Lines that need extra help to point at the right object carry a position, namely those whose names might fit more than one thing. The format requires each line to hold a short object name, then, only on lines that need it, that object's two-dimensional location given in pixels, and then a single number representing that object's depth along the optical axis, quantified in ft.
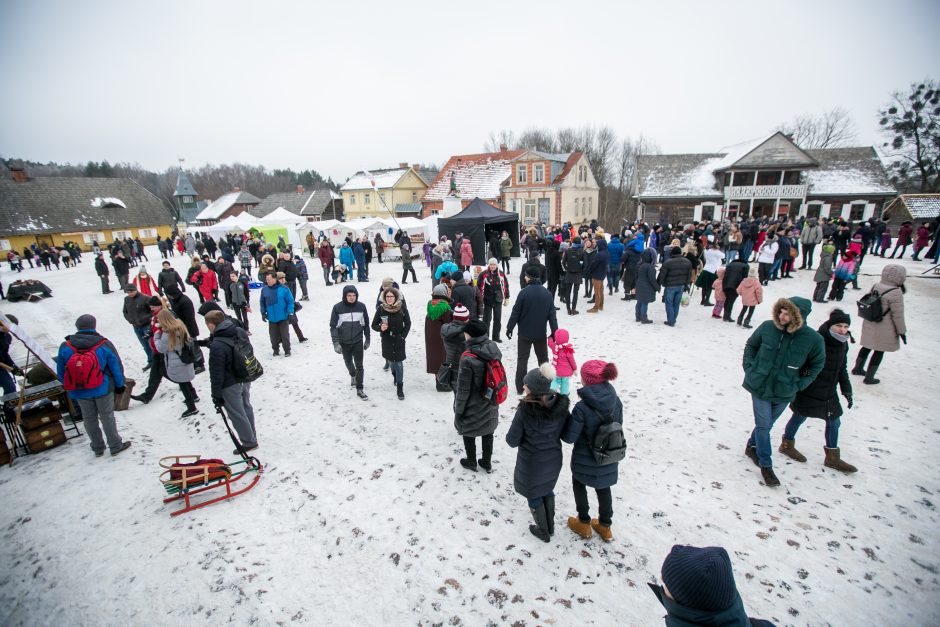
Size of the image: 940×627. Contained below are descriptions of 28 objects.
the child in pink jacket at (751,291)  27.22
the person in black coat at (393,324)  18.95
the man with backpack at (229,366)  14.78
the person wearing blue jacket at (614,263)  35.96
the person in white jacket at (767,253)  34.59
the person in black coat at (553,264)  34.40
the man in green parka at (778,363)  12.38
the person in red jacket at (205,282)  31.55
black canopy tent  54.85
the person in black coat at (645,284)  29.35
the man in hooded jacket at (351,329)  19.71
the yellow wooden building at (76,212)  106.52
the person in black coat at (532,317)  18.85
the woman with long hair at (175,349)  18.30
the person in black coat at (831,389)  13.16
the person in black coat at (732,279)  28.19
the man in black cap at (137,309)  23.93
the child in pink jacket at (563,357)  17.13
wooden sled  12.82
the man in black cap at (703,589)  5.01
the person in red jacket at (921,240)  45.09
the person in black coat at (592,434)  10.06
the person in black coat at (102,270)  49.01
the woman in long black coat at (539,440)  10.12
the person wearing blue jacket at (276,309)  25.88
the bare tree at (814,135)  154.61
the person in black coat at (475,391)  12.78
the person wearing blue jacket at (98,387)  14.78
